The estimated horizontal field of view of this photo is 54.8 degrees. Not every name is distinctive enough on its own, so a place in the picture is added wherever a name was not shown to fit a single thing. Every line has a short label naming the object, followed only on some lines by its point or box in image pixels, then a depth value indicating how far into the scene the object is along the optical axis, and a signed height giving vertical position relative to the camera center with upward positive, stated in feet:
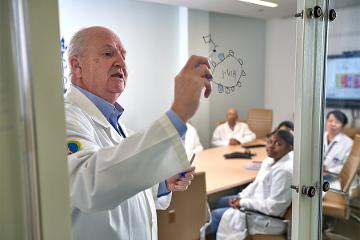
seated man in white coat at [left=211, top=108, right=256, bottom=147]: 6.95 -1.31
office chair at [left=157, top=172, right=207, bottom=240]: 4.15 -1.69
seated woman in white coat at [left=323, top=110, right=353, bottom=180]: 9.93 -1.83
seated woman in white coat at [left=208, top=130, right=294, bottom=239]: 6.82 -2.41
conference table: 7.92 -2.21
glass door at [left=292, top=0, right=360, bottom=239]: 3.36 -0.23
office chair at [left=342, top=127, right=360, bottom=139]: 11.89 -1.74
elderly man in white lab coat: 2.11 -0.40
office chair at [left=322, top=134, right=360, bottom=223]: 8.73 -2.91
